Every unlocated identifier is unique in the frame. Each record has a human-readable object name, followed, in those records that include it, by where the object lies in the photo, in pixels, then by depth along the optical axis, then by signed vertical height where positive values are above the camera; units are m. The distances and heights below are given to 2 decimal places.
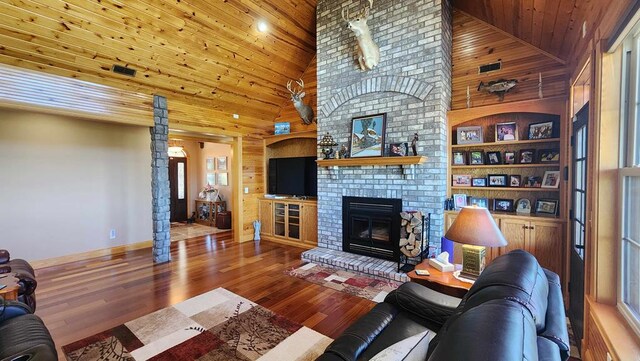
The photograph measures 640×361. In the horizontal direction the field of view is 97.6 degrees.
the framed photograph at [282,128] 6.01 +1.04
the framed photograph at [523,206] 3.65 -0.42
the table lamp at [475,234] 2.04 -0.45
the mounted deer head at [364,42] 3.89 +1.94
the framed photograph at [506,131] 3.70 +0.56
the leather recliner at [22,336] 1.47 -0.92
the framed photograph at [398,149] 3.95 +0.36
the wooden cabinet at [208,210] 7.79 -0.97
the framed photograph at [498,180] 3.82 -0.08
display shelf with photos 3.40 +0.30
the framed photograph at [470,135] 3.93 +0.56
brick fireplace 3.79 +1.18
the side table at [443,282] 2.19 -0.87
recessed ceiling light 4.36 +2.37
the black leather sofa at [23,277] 2.43 -0.90
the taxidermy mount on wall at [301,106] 5.41 +1.36
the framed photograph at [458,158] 4.05 +0.23
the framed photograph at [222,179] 7.99 -0.08
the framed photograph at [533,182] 3.59 -0.11
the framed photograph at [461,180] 4.03 -0.08
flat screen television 5.58 -0.01
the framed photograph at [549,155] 3.43 +0.22
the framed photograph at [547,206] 3.43 -0.41
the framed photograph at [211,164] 8.36 +0.37
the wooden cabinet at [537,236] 3.22 -0.75
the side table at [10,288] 2.10 -0.84
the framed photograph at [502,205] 3.81 -0.42
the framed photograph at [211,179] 8.35 -0.08
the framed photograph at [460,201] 3.91 -0.38
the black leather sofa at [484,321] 0.74 -0.53
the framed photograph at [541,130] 3.47 +0.55
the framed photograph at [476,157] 3.93 +0.24
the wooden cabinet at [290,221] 5.38 -0.92
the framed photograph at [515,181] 3.73 -0.10
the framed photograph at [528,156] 3.62 +0.23
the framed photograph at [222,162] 8.02 +0.40
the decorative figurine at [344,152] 4.52 +0.38
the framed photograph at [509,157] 3.78 +0.23
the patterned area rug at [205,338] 2.21 -1.40
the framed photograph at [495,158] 3.85 +0.22
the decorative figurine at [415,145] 3.86 +0.41
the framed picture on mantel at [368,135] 4.19 +0.61
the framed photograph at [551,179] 3.40 -0.07
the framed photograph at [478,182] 3.92 -0.11
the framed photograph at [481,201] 3.94 -0.38
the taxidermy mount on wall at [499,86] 3.65 +1.16
